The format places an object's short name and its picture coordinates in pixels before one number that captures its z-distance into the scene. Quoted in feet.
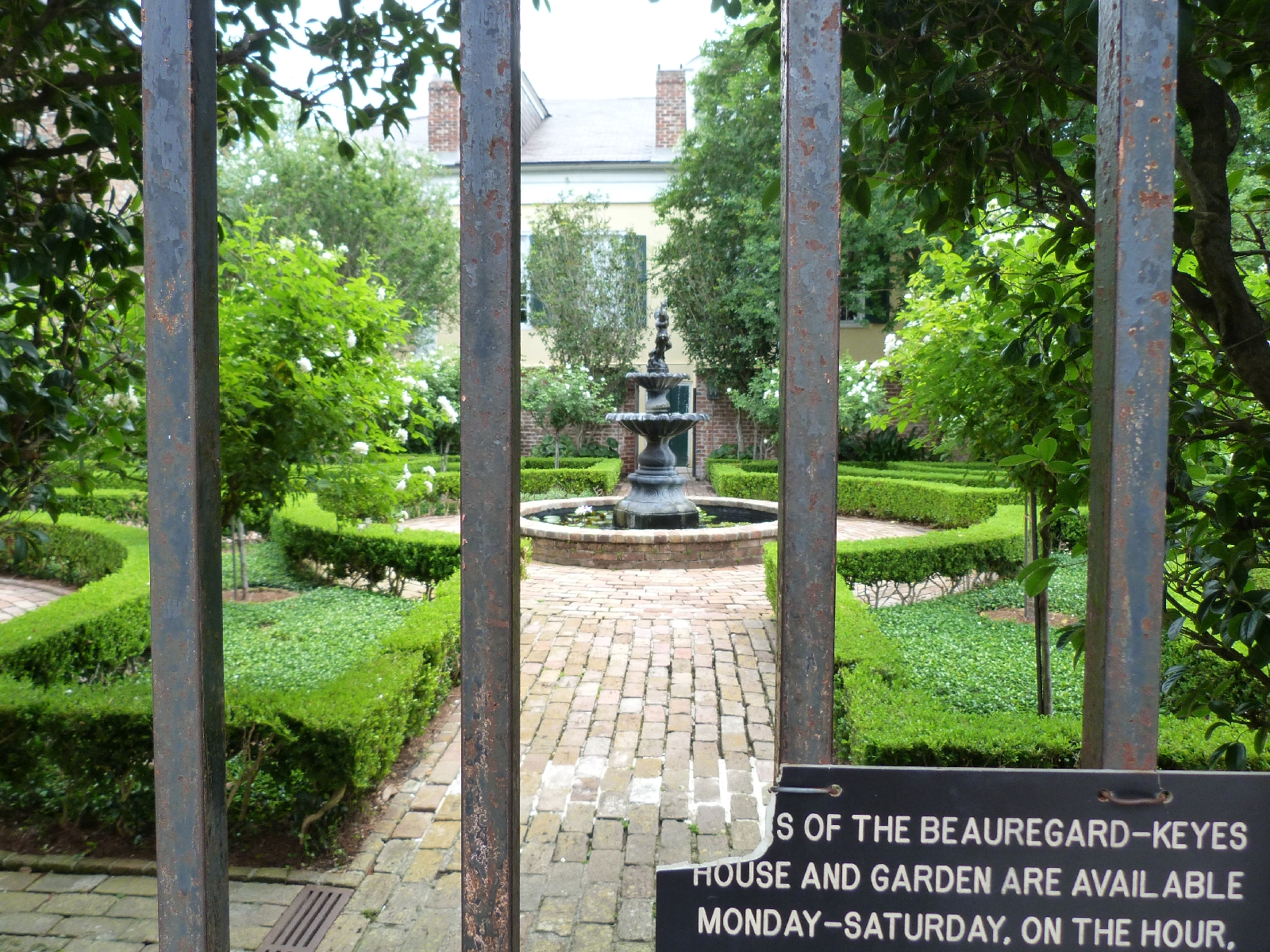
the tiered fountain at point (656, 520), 28.94
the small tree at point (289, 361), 16.43
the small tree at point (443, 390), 55.15
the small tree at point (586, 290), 68.74
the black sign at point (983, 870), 3.03
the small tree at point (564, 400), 60.80
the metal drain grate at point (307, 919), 8.34
